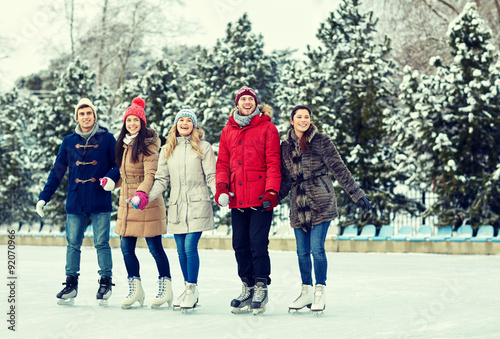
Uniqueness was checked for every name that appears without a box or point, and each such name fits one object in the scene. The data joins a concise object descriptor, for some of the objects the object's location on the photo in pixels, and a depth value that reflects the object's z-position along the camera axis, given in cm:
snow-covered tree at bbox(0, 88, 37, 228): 4316
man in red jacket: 1195
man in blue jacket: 1302
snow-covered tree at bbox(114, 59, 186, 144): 3639
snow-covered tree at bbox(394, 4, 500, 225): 2765
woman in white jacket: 1230
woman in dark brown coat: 1197
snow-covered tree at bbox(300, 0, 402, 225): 3066
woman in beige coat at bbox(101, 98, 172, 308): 1255
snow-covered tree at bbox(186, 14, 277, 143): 3536
